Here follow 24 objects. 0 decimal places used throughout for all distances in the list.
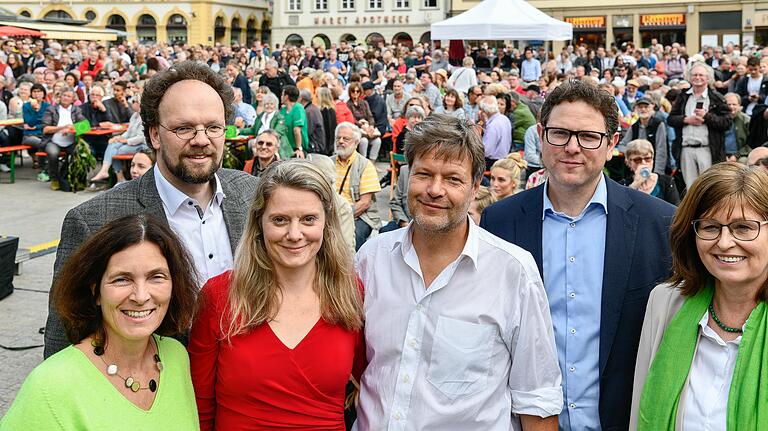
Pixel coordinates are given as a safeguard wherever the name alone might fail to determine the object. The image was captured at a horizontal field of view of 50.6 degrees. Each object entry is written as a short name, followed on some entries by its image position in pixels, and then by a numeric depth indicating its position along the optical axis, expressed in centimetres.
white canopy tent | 1570
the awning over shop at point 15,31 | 1505
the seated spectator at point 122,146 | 1258
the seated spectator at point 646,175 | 753
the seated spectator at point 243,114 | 1395
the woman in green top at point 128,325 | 245
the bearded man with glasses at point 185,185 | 294
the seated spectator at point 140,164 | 737
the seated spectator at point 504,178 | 706
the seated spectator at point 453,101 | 1287
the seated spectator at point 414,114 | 1079
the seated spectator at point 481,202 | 579
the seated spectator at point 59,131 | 1324
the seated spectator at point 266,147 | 881
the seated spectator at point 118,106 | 1405
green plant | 1291
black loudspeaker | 741
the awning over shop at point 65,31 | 2027
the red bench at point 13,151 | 1345
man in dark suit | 297
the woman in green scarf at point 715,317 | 258
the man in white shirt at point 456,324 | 266
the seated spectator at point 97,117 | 1377
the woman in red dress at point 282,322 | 266
